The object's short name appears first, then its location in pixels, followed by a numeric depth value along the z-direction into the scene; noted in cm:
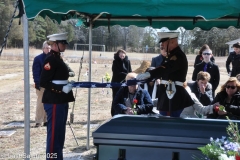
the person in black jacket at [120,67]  745
